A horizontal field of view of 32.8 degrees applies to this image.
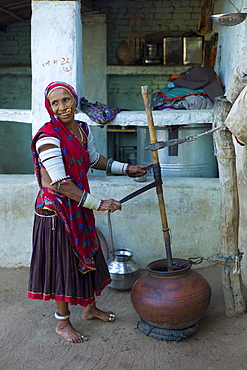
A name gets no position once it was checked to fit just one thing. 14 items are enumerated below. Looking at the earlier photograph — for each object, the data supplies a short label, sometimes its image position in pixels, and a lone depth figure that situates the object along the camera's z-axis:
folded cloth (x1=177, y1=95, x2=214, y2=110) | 4.50
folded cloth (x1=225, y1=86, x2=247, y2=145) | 2.29
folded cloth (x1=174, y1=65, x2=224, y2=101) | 4.61
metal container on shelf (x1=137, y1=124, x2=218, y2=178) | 4.51
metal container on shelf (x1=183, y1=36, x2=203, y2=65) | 7.29
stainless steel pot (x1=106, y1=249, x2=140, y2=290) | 3.86
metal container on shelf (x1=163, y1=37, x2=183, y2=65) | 7.48
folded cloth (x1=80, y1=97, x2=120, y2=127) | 4.13
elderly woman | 2.79
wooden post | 3.09
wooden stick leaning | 2.87
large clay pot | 2.88
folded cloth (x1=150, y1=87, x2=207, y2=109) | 4.65
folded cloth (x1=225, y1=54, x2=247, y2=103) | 2.57
